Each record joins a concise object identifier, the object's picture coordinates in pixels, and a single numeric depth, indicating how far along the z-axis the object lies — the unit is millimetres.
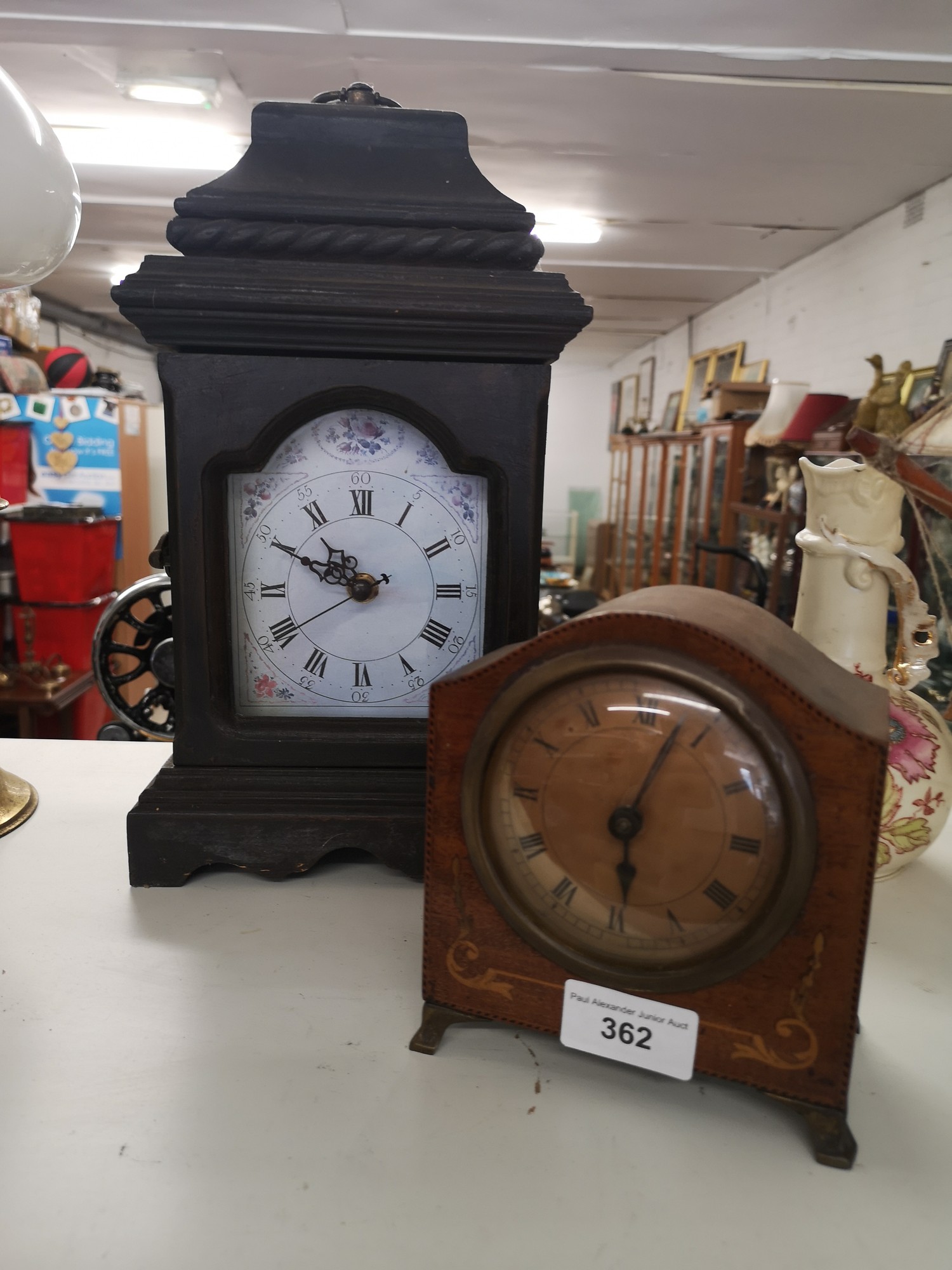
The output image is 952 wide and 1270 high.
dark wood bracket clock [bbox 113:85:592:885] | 701
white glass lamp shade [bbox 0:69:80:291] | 646
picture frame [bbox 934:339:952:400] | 3381
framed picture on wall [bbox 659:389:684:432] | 7691
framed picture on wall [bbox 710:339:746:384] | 6051
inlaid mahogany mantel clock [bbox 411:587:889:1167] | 495
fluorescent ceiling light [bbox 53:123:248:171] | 3637
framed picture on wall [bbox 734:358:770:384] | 5570
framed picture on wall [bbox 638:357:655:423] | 8898
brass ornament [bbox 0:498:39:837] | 908
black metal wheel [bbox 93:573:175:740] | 1005
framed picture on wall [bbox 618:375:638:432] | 9766
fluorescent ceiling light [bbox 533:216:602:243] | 4652
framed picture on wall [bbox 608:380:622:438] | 10891
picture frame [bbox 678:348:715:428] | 6906
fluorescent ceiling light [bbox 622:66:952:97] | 2771
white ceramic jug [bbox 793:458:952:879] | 771
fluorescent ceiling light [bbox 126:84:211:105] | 3066
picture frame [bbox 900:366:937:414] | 3564
